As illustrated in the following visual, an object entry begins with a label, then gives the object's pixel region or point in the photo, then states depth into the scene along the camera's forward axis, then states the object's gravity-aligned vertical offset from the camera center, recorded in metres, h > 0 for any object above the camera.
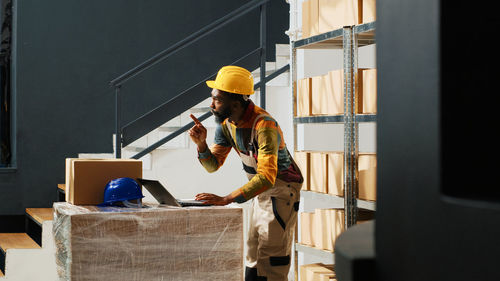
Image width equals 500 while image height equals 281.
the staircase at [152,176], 5.47 -0.27
